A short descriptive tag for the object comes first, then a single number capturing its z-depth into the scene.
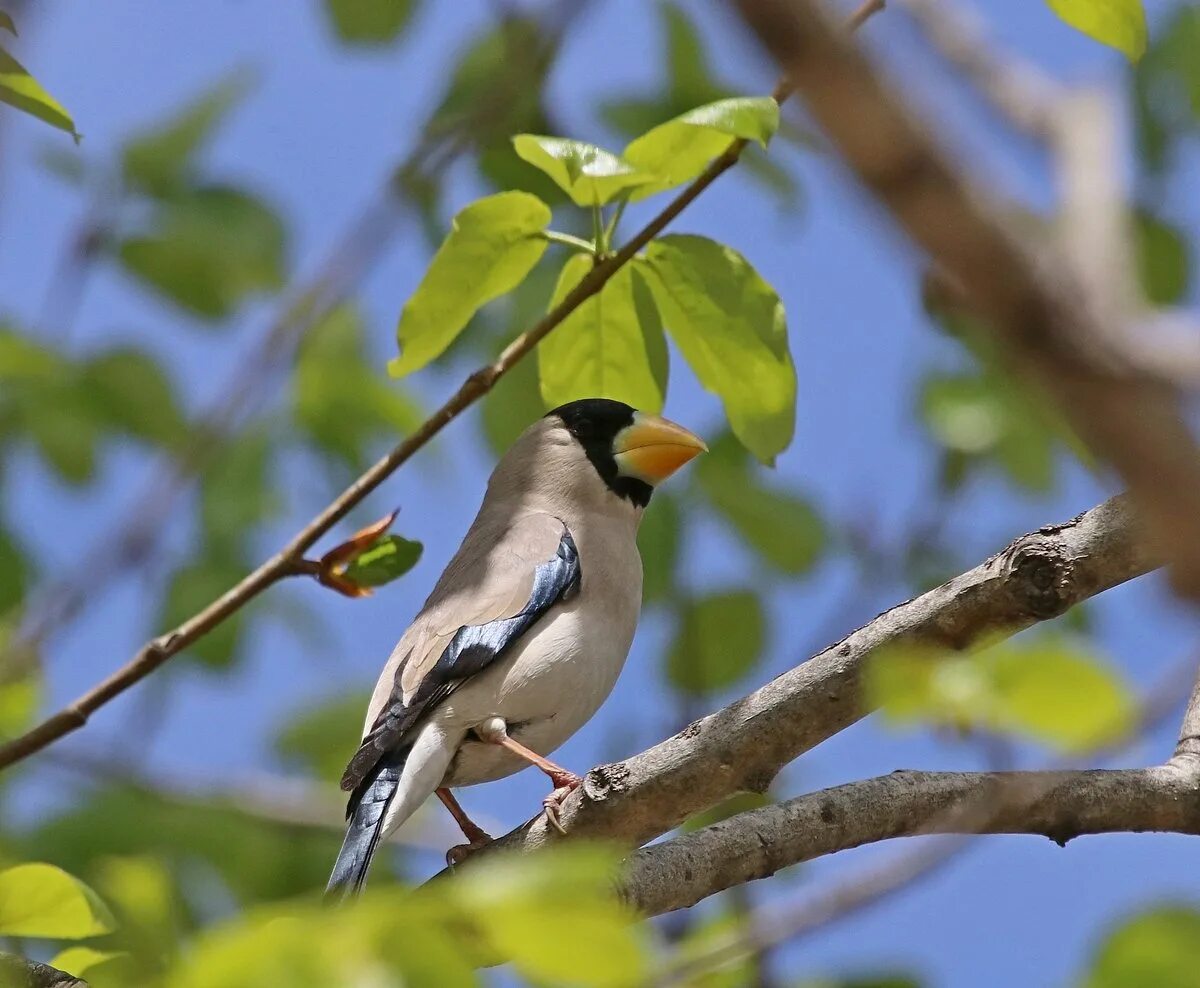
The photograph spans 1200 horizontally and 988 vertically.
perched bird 9.50
